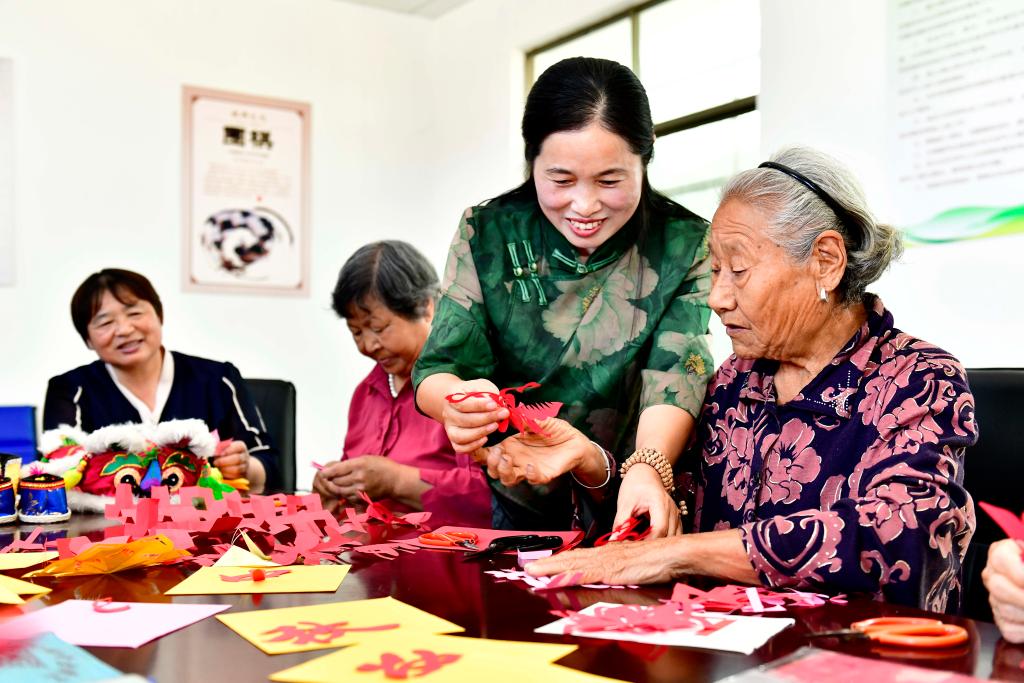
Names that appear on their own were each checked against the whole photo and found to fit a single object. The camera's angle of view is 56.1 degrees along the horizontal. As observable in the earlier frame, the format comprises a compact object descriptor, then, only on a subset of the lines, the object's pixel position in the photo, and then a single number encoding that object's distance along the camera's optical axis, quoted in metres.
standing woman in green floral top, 1.49
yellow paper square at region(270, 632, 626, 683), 0.76
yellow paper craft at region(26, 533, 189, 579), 1.19
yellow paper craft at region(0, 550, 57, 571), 1.25
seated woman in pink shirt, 2.35
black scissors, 1.28
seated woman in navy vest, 2.62
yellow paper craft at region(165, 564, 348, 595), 1.08
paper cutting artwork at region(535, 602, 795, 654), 0.85
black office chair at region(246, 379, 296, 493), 2.95
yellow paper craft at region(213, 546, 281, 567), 1.23
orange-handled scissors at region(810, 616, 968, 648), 0.83
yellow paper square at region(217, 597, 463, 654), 0.86
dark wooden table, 0.79
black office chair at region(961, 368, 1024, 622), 1.53
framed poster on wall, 4.46
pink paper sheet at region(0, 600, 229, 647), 0.89
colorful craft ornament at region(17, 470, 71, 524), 1.77
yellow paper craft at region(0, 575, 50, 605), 1.04
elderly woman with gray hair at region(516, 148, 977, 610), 1.11
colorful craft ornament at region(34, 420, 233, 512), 1.90
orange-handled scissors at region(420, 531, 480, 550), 1.36
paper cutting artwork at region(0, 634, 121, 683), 0.76
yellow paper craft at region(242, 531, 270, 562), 1.29
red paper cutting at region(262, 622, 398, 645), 0.86
